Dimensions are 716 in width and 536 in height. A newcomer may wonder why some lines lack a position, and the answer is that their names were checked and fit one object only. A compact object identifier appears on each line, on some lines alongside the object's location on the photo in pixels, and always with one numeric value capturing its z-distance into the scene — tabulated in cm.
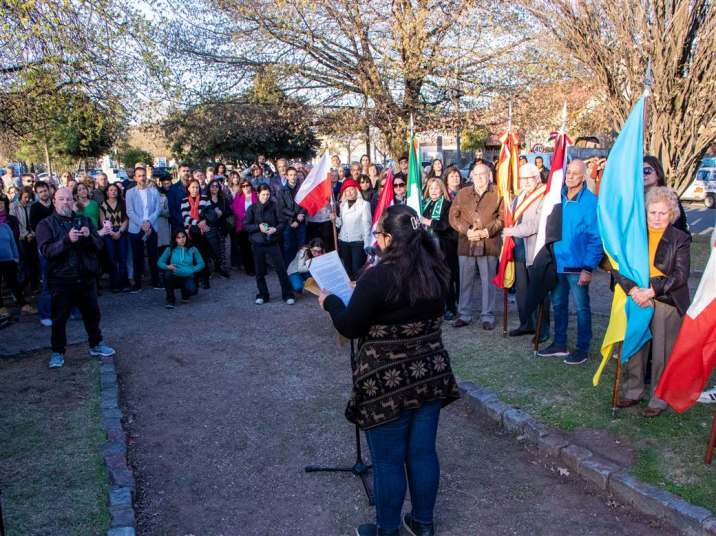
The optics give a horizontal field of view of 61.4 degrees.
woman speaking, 309
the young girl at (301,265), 827
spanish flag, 739
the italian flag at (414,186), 800
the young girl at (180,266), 952
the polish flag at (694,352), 427
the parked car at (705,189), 2452
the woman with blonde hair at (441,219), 793
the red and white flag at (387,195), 877
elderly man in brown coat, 733
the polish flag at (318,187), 804
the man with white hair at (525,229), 684
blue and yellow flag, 478
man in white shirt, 1063
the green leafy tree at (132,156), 4375
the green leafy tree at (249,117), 1666
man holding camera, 626
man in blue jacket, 608
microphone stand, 426
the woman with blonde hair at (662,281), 471
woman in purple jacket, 1161
